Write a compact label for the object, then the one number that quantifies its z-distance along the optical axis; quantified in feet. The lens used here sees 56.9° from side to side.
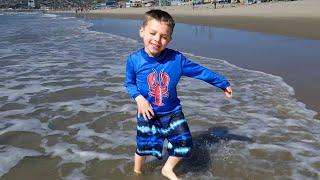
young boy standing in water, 8.36
